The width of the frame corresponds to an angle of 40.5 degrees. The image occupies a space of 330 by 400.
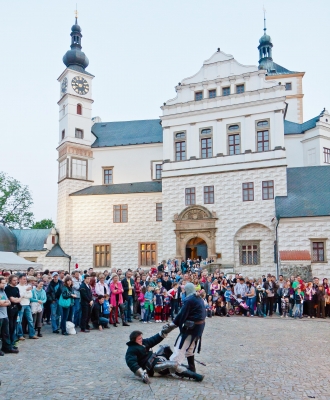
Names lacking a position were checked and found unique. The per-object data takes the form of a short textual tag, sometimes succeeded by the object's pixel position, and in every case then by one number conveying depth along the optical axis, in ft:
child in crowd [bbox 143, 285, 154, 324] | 51.35
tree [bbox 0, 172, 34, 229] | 184.06
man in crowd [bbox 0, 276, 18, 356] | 31.42
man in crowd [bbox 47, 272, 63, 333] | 42.15
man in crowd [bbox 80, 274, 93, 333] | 42.47
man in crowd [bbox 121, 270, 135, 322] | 50.11
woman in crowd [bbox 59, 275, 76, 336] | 41.04
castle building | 97.19
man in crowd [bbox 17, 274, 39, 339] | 36.37
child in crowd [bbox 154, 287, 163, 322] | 51.98
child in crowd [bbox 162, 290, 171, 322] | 53.06
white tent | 68.03
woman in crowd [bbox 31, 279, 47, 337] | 38.91
